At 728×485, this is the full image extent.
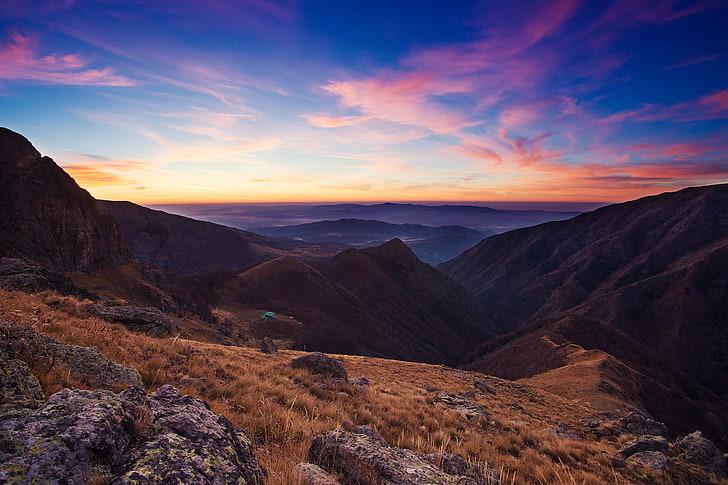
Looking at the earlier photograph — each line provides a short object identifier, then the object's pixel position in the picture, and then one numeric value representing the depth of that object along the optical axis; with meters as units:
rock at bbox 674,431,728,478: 10.43
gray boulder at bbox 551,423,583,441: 12.96
